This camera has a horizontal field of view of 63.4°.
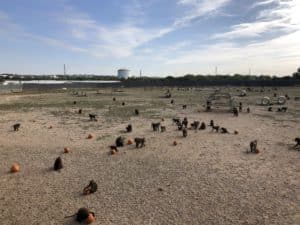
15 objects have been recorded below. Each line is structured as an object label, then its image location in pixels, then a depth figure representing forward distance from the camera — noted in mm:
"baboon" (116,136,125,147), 12811
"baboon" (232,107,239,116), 22278
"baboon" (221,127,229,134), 15622
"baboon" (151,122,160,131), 16395
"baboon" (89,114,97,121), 20185
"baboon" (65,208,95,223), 6633
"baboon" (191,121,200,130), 16677
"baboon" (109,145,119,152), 12028
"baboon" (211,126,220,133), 15791
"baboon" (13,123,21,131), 16547
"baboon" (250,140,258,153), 11966
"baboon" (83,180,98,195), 8024
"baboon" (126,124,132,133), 16229
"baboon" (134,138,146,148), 12707
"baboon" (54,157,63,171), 9957
